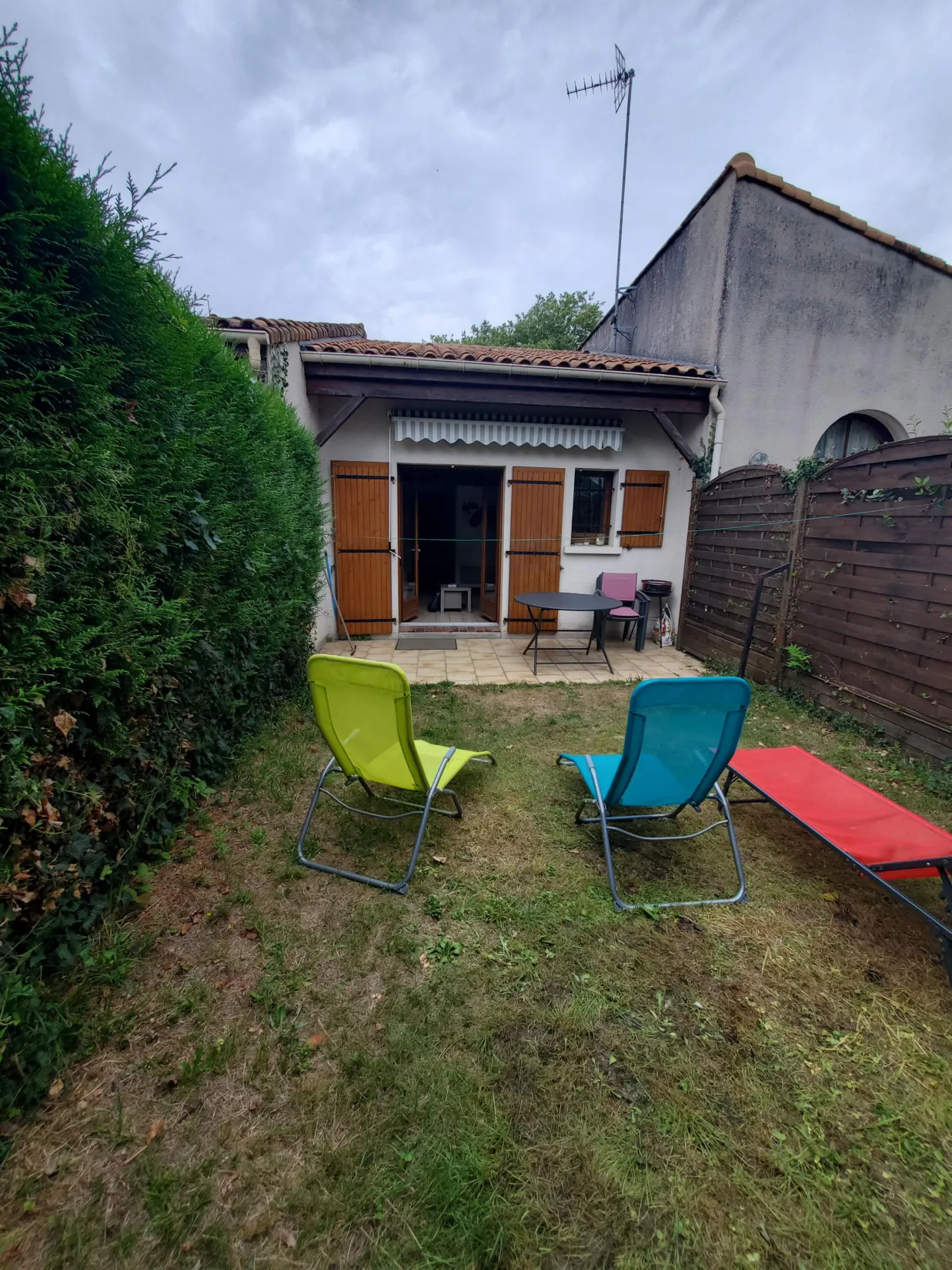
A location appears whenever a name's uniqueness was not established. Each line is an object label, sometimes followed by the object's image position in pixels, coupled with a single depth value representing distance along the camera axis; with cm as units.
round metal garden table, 563
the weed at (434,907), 208
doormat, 661
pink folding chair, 685
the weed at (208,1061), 142
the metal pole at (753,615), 494
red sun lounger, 197
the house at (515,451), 586
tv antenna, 824
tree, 2144
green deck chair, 216
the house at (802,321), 633
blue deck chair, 212
